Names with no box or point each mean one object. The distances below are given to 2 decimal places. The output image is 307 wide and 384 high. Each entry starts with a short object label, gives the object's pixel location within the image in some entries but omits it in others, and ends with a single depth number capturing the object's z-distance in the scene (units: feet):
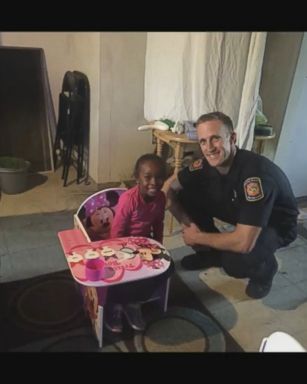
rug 4.30
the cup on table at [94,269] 3.92
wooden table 6.33
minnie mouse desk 3.97
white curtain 5.84
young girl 4.31
